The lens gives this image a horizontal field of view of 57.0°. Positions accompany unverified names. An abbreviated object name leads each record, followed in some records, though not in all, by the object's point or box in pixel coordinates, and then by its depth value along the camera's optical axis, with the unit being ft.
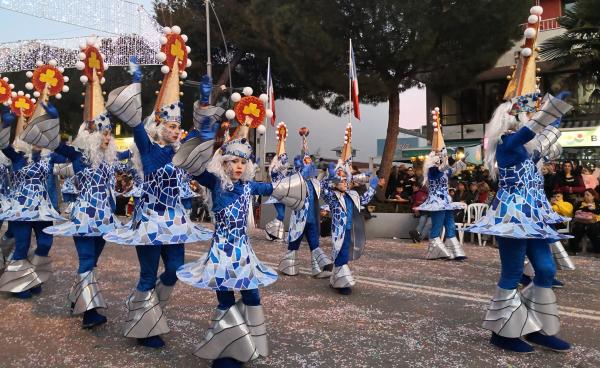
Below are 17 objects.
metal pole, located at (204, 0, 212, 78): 48.57
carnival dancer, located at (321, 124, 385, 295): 20.72
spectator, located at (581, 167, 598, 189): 36.47
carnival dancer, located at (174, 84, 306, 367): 11.78
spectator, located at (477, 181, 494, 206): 38.42
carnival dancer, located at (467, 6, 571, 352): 13.43
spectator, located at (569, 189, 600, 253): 31.32
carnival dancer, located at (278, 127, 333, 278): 23.85
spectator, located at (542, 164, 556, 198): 36.24
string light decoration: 54.94
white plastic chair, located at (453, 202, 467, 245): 36.75
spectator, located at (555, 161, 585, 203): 35.42
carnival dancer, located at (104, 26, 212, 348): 13.52
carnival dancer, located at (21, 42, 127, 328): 16.20
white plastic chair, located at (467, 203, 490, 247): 36.63
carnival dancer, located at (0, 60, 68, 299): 18.85
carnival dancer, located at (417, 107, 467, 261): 30.04
